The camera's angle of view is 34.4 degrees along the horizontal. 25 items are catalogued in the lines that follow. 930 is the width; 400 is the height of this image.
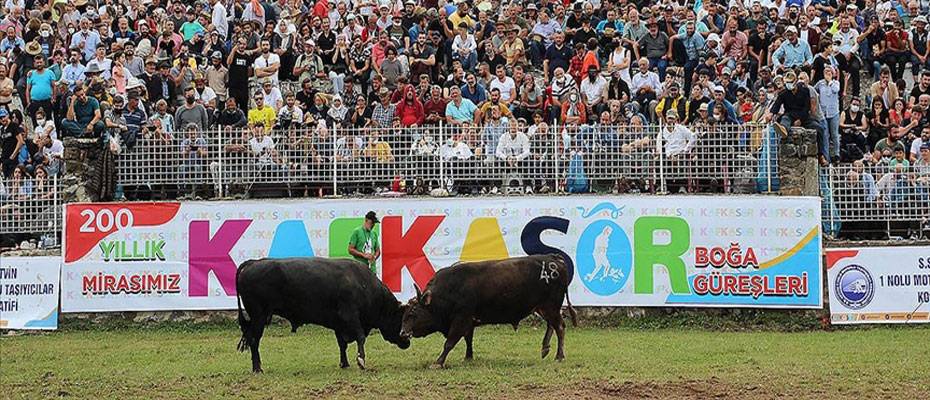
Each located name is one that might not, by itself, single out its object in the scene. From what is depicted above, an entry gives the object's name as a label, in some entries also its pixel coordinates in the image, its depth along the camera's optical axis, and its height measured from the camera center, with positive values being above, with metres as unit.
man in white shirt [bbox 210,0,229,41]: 36.16 +5.17
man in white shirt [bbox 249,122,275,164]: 28.14 +1.60
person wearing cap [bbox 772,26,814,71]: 31.70 +3.74
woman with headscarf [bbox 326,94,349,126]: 30.28 +2.43
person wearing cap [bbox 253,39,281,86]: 33.12 +3.69
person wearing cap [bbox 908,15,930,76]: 32.59 +3.98
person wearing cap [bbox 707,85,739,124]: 27.92 +2.37
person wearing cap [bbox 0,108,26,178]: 30.41 +1.87
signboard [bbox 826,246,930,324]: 25.95 -1.00
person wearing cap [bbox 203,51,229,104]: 32.91 +3.48
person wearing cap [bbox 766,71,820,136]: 27.67 +2.23
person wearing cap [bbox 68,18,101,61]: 35.41 +4.59
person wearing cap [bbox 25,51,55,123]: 33.03 +3.24
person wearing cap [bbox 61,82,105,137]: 29.61 +2.38
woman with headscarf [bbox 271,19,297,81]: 33.72 +4.28
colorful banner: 26.48 -0.22
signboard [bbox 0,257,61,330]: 27.86 -1.07
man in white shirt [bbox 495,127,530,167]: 27.64 +1.54
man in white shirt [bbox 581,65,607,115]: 30.27 +2.88
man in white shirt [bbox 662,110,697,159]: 27.27 +1.62
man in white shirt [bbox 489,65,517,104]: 30.91 +3.00
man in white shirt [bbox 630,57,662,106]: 30.67 +3.07
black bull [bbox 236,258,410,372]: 20.72 -0.89
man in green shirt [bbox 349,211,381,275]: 24.94 -0.21
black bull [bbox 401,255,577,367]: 21.27 -0.96
